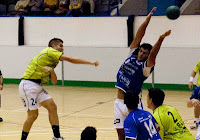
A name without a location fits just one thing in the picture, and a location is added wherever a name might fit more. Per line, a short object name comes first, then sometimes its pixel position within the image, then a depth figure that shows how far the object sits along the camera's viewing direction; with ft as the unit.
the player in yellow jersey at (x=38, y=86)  43.57
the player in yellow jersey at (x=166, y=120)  33.02
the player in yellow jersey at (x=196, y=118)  53.43
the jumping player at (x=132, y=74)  36.45
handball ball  42.96
